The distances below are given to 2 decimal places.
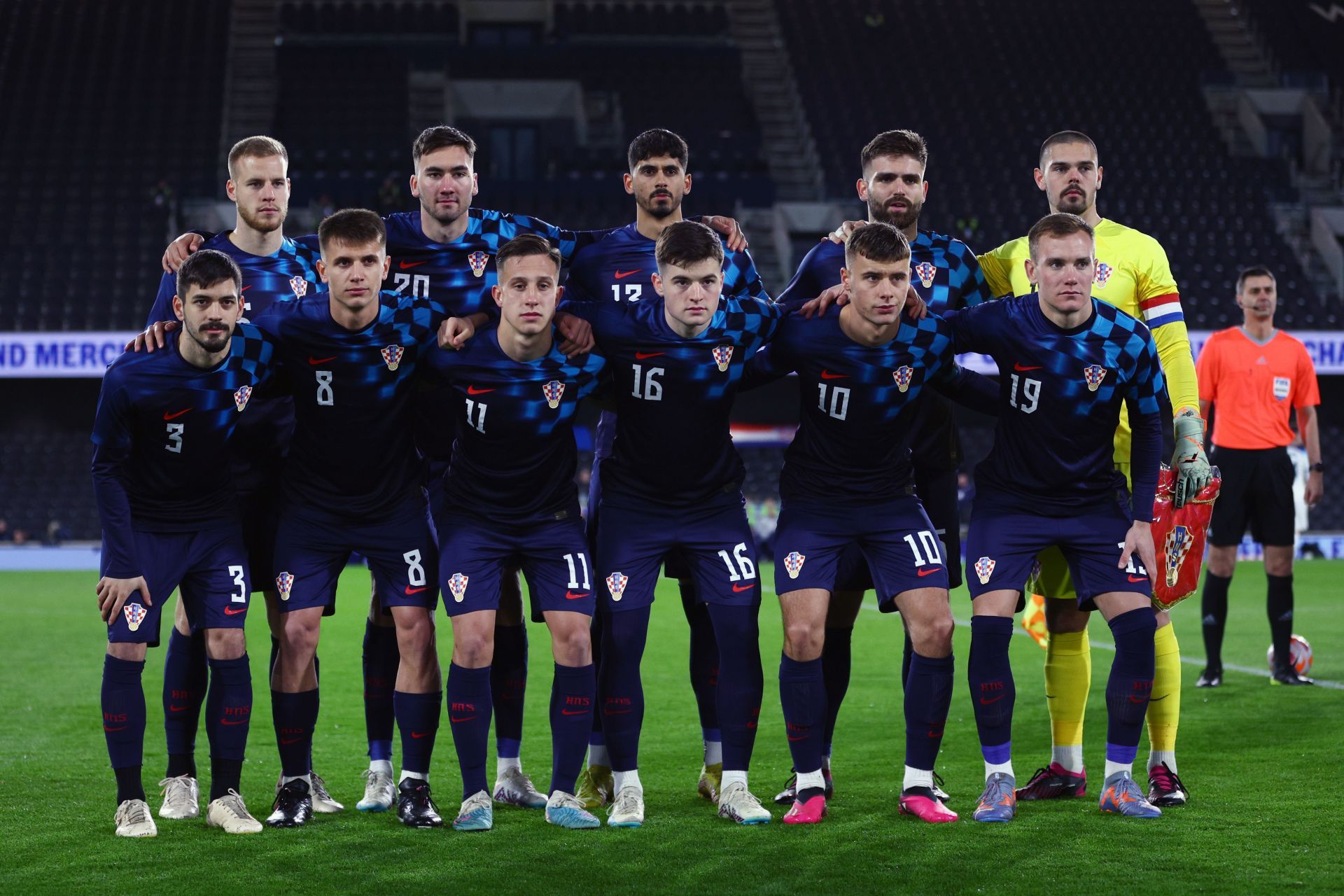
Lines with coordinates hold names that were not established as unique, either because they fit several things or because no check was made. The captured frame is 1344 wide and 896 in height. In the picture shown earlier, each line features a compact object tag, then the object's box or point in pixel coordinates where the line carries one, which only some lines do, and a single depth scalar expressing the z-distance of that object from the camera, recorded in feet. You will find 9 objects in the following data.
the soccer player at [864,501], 29.19
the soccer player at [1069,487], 29.19
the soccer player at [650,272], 32.32
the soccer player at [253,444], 30.94
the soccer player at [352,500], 29.43
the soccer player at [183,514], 28.27
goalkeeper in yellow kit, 31.12
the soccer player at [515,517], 29.01
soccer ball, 49.14
